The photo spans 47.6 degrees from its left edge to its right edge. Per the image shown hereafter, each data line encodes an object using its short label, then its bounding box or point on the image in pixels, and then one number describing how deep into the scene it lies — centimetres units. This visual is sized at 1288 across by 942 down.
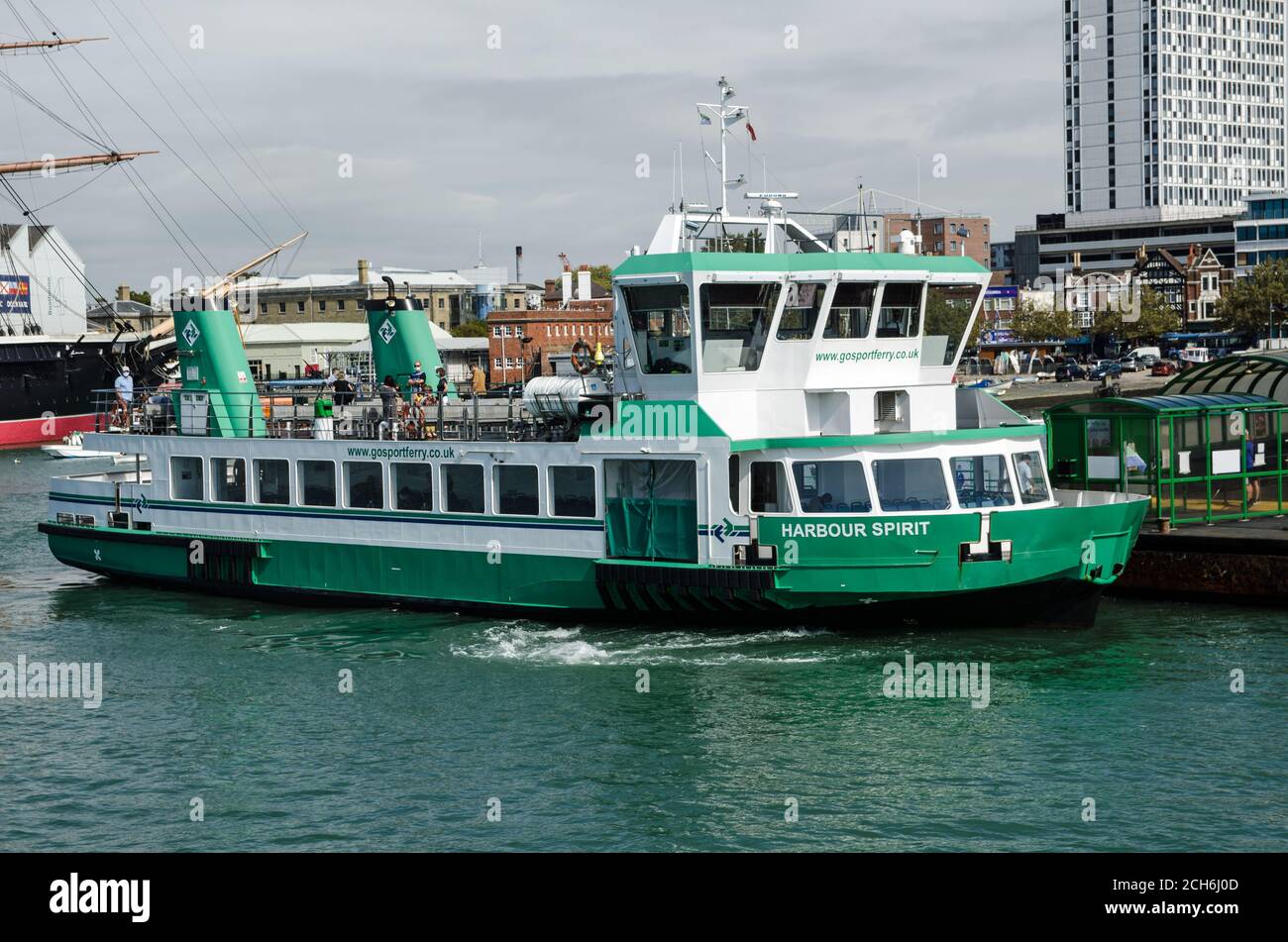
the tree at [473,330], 14675
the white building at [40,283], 12031
